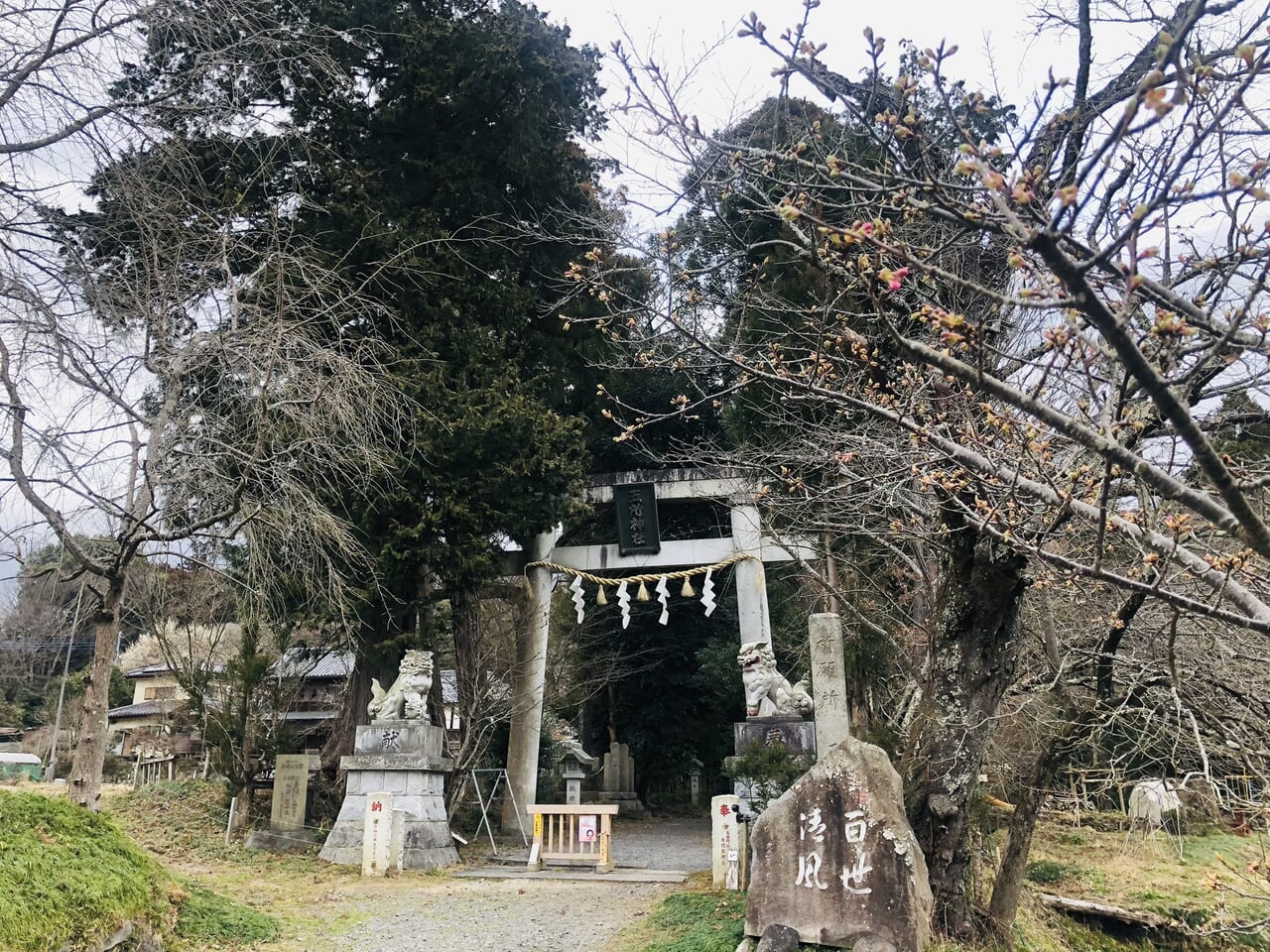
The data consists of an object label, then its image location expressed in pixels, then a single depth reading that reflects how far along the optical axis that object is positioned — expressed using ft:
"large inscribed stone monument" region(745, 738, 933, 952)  16.90
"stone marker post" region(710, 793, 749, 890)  26.12
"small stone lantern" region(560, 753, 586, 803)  49.47
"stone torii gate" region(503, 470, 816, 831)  42.45
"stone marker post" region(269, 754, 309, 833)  35.24
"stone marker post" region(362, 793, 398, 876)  29.60
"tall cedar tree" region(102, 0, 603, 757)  36.06
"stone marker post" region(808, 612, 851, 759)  27.96
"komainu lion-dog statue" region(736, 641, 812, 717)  33.06
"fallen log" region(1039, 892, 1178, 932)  28.99
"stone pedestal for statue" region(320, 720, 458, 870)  32.17
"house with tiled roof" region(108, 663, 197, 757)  57.16
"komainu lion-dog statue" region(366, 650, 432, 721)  34.09
